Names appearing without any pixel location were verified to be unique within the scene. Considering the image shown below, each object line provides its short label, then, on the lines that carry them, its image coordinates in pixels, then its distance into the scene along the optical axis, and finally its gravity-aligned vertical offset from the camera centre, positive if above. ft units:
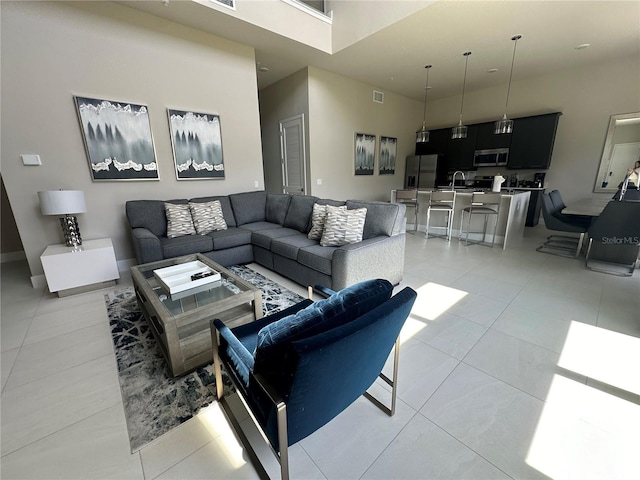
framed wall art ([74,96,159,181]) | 9.85 +1.59
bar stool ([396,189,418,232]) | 16.10 -1.50
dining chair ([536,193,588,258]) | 11.90 -2.51
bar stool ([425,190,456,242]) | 14.29 -1.83
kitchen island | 13.08 -2.45
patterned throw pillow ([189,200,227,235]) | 11.07 -1.67
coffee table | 5.03 -2.79
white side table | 8.43 -2.91
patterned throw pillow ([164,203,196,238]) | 10.43 -1.71
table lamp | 8.58 -0.91
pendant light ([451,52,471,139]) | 13.94 +2.29
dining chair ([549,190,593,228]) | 12.05 -2.11
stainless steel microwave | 18.93 +1.19
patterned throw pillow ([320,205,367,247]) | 8.57 -1.71
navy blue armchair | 2.37 -1.88
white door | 16.94 +1.46
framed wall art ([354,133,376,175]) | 19.01 +1.62
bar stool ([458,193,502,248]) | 13.14 -1.81
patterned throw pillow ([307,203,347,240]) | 9.62 -1.65
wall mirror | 14.70 +1.18
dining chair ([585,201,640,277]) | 9.36 -2.54
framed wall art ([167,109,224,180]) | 11.73 +1.56
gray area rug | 4.26 -3.92
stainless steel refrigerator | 21.48 +0.28
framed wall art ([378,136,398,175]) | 20.76 +1.54
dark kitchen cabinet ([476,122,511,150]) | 18.56 +2.50
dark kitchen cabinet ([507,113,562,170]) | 16.72 +2.08
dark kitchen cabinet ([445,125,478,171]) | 20.17 +1.80
